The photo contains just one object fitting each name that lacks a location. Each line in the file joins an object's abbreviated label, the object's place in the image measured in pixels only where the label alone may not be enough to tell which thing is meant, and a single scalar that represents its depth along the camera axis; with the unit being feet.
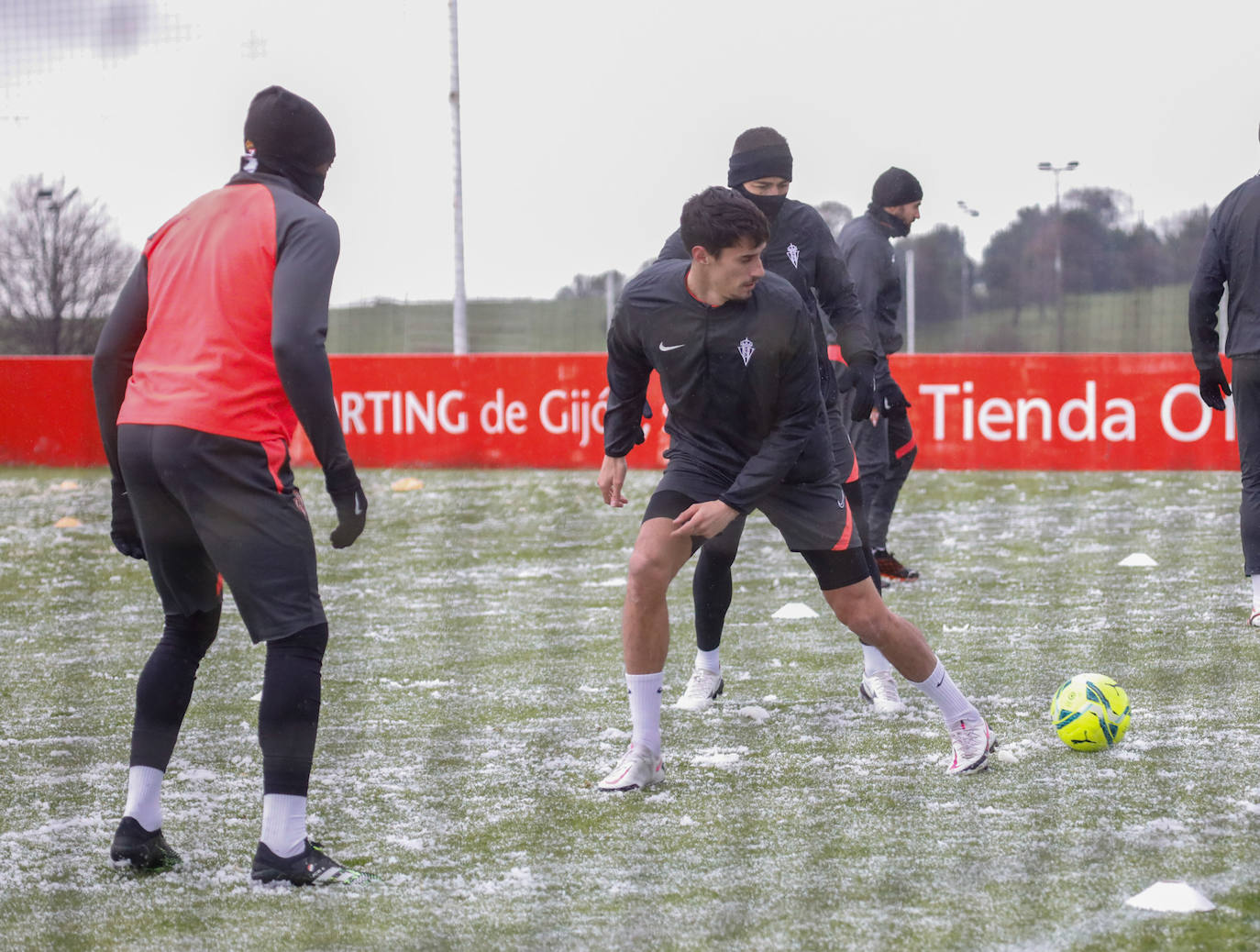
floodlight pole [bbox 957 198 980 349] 154.51
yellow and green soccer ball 29.71
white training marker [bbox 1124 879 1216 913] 20.52
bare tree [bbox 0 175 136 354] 122.52
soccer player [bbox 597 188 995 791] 28.22
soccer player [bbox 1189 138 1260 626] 42.14
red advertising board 89.25
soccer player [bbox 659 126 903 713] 34.32
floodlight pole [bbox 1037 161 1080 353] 148.36
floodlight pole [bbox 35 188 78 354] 122.72
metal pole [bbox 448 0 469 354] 159.63
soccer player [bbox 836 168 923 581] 46.24
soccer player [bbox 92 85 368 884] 22.62
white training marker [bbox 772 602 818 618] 47.11
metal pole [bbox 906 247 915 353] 158.71
